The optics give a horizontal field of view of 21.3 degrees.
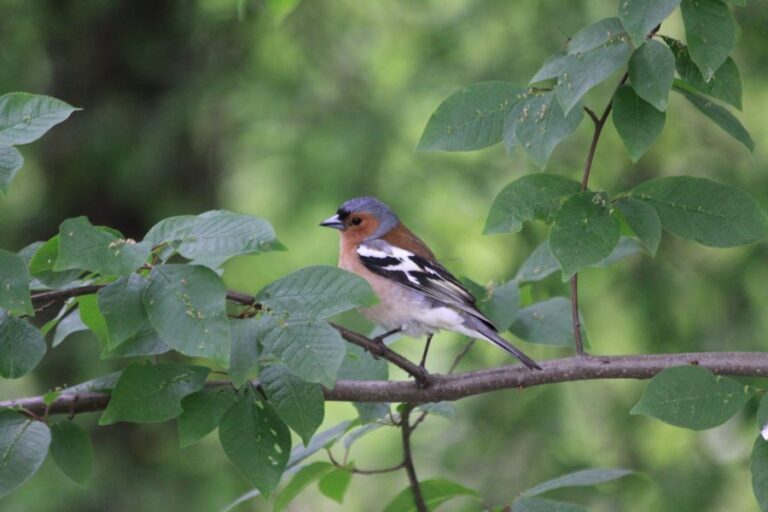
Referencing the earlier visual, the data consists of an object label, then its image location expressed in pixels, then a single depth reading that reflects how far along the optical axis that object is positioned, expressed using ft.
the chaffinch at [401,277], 26.71
